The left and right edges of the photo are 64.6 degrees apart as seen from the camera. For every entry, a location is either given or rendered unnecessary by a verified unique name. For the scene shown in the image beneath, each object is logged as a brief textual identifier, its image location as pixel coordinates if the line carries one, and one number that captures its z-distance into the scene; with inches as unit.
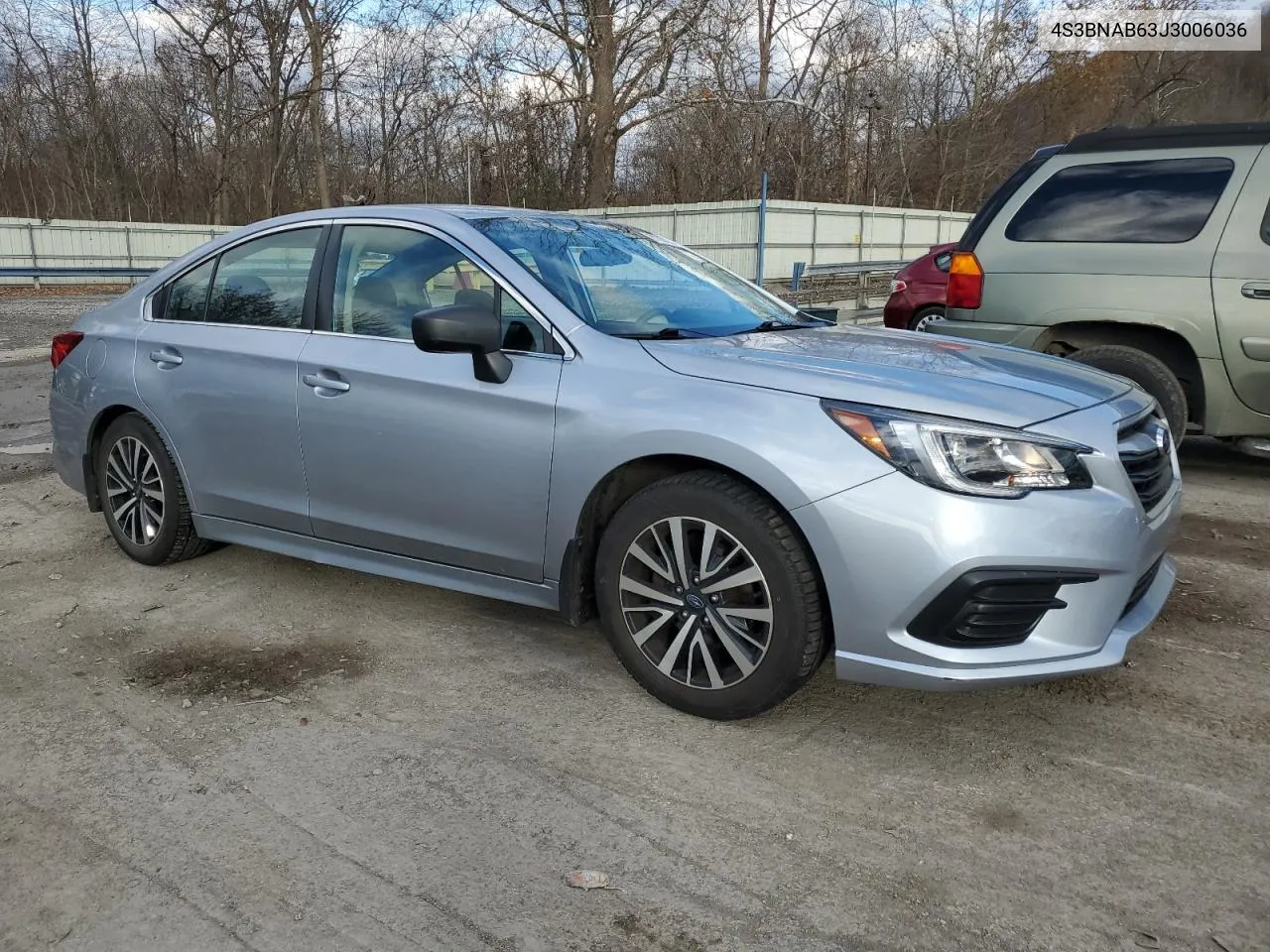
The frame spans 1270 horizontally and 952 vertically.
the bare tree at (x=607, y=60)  1205.7
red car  385.4
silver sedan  107.1
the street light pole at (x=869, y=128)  1504.7
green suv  211.5
